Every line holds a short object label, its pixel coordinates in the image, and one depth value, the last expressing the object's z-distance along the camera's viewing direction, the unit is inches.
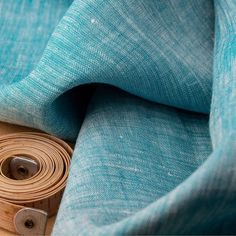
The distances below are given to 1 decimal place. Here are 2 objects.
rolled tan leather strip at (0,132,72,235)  19.9
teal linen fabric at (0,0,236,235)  18.6
